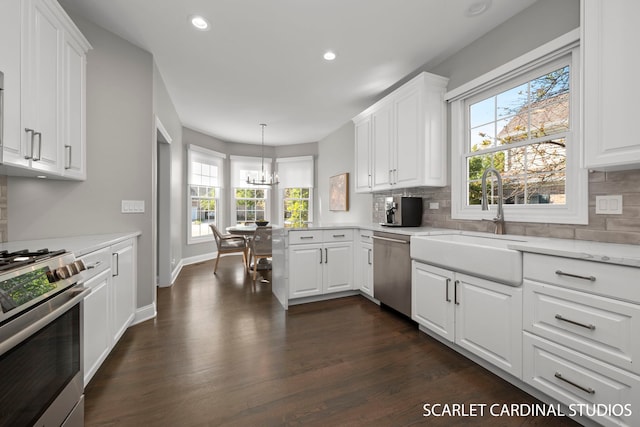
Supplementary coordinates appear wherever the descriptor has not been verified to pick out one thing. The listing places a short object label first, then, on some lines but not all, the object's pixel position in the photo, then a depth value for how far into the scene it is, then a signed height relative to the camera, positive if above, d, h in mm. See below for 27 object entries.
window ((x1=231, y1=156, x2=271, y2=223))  6574 +556
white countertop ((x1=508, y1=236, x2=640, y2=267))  1227 -188
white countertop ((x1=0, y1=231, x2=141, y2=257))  1637 -204
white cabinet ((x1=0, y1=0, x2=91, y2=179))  1480 +787
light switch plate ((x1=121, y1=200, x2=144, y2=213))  2641 +75
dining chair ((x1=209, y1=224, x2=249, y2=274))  4770 -551
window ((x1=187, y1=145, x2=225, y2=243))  5562 +506
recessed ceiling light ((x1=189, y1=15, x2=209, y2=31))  2337 +1690
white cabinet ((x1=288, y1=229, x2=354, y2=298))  3137 -578
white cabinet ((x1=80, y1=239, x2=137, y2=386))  1665 -635
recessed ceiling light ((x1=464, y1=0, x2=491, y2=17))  2152 +1677
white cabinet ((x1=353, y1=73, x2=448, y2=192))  2855 +893
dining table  4637 -313
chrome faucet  2262 +65
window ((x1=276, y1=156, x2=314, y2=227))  6676 +574
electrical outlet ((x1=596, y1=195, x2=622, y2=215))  1688 +58
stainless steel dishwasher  2631 -592
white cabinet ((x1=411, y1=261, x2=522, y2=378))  1676 -716
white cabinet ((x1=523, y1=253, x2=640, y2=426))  1212 -608
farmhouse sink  1656 -297
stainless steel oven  881 -482
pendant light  6057 +845
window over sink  1970 +625
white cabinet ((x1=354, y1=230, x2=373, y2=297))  3217 -611
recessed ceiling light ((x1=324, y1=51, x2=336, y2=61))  2889 +1712
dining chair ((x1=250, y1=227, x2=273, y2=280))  4262 -482
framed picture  5351 +442
